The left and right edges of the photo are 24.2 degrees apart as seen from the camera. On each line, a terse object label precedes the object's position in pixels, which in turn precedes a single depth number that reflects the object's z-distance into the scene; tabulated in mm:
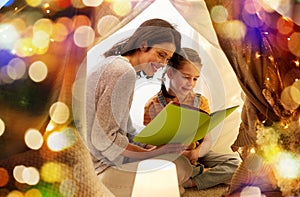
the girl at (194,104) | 2750
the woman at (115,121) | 2591
